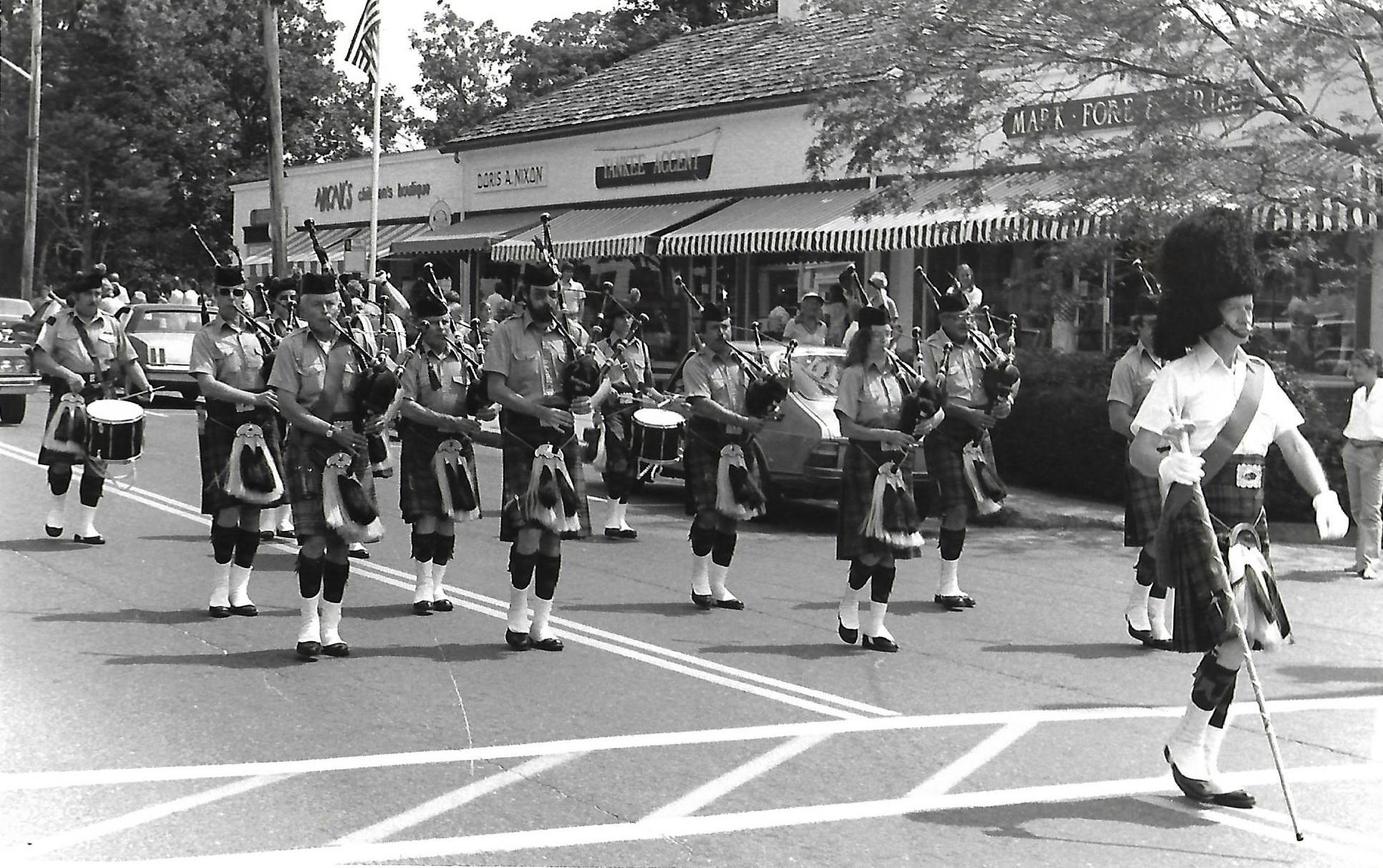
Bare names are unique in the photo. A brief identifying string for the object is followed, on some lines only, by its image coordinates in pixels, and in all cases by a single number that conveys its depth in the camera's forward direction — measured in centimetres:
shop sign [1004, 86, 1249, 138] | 1532
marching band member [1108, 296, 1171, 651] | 913
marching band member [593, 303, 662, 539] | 1364
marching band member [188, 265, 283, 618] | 942
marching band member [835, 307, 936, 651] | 881
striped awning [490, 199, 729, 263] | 2786
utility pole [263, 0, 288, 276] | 2844
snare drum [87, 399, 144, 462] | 1145
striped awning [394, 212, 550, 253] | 3266
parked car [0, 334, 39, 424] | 2328
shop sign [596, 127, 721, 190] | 2867
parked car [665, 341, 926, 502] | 1423
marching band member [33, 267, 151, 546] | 1230
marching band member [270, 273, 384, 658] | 822
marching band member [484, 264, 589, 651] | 849
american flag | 2880
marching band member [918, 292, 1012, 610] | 1045
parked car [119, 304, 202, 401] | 2652
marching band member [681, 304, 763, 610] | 1026
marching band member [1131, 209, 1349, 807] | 580
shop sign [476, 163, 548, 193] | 3338
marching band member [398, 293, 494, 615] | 984
